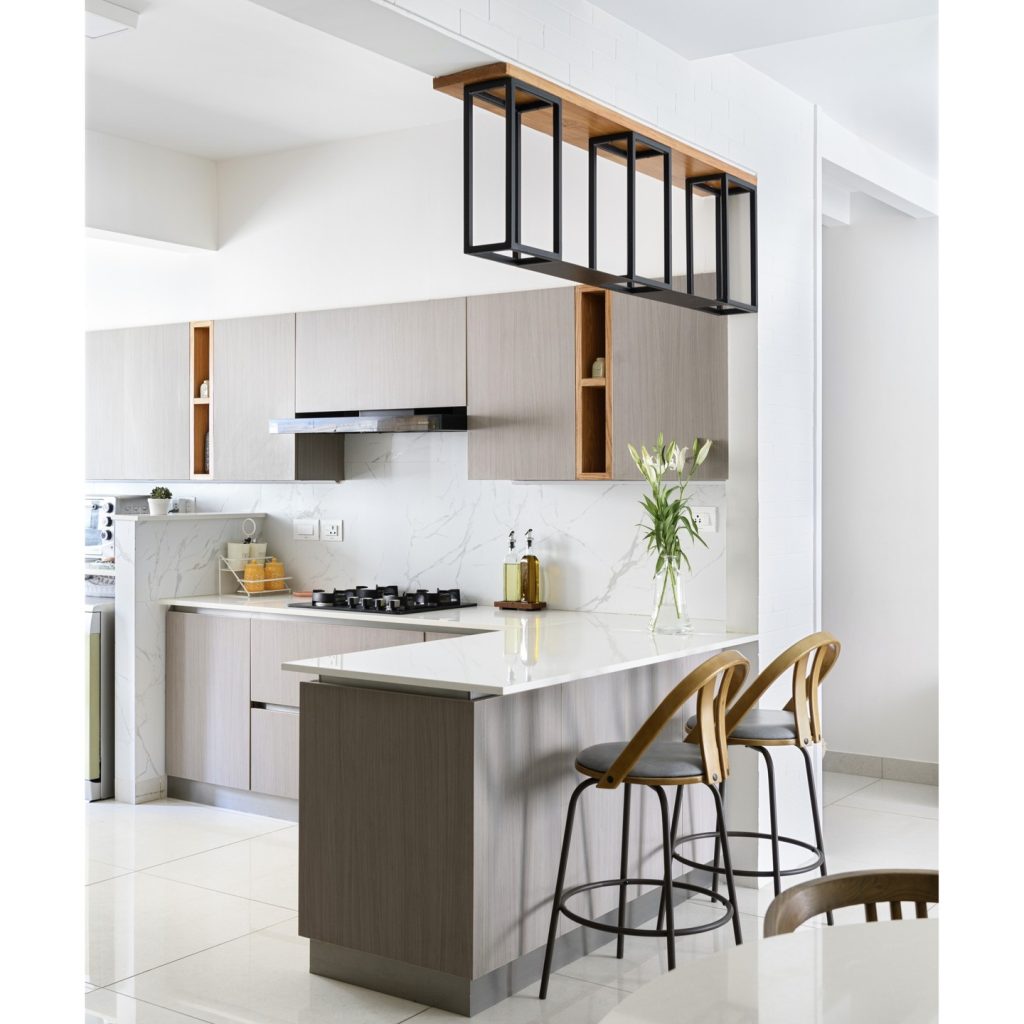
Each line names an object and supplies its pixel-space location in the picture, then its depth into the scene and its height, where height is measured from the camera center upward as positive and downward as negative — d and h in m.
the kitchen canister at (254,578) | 5.43 -0.30
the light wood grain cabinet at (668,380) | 4.16 +0.50
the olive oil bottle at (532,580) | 4.85 -0.27
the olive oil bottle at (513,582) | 4.89 -0.28
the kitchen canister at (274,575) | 5.51 -0.29
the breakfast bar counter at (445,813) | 3.03 -0.81
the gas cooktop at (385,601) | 4.79 -0.36
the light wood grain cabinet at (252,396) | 5.32 +0.56
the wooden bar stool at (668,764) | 2.94 -0.66
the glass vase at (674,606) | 4.08 -0.33
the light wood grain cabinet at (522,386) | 4.52 +0.52
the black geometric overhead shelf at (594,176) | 2.74 +1.00
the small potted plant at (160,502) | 5.69 +0.06
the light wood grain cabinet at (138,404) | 5.71 +0.56
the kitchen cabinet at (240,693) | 4.87 -0.78
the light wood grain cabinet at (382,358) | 4.83 +0.68
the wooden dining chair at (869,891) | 1.83 -0.60
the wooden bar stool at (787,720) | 3.39 -0.63
